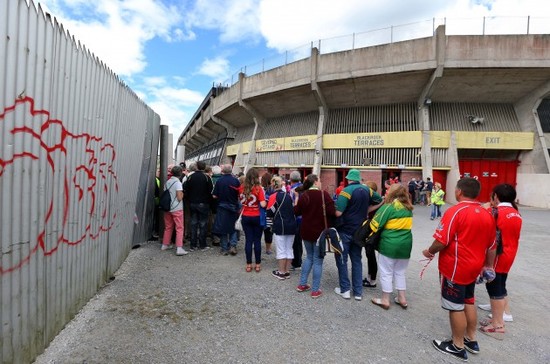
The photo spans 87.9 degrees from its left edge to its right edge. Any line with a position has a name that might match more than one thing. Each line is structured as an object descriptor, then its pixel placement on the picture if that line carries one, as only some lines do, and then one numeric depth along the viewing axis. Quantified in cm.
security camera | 1856
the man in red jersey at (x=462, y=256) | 268
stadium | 1605
